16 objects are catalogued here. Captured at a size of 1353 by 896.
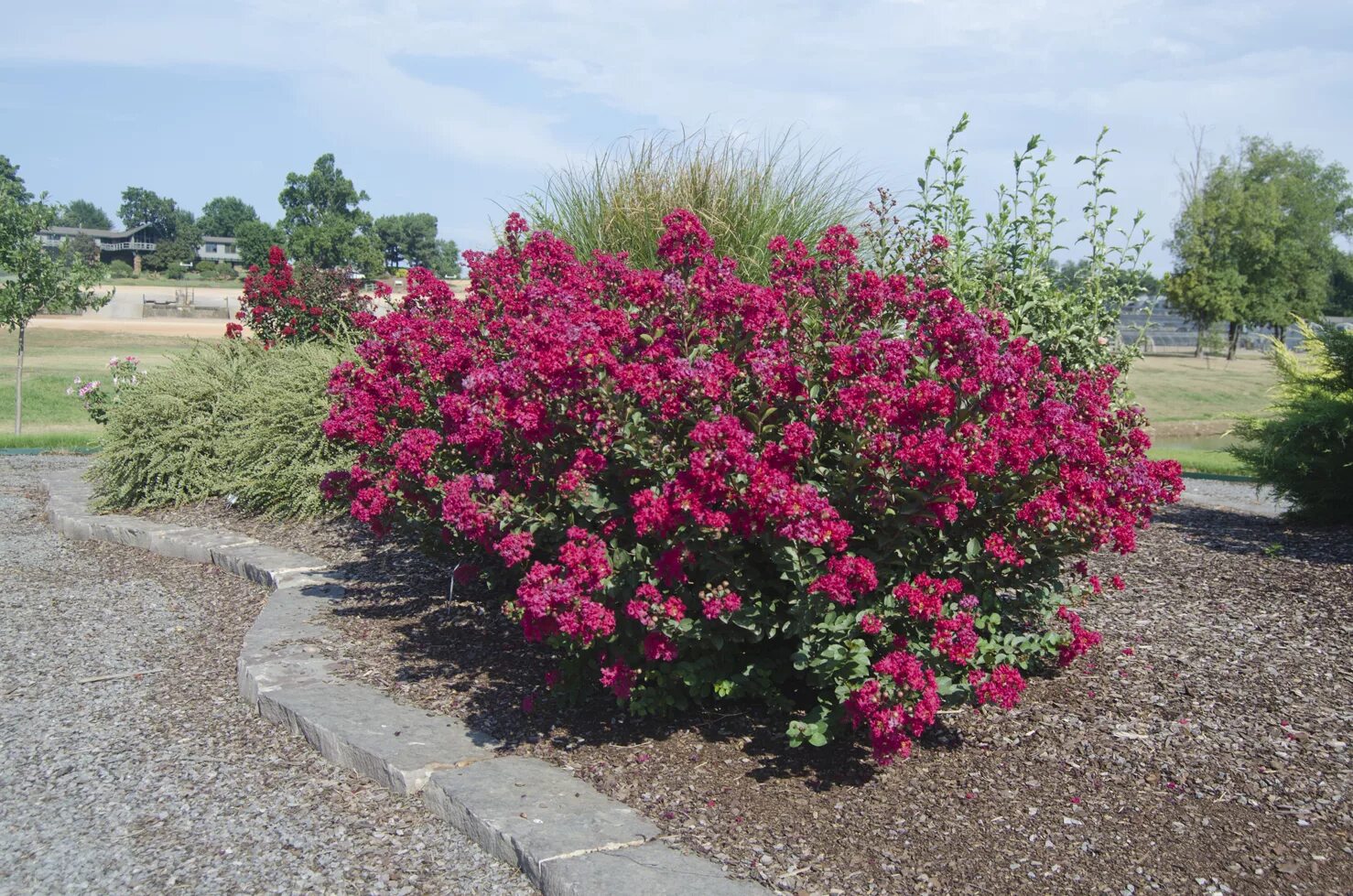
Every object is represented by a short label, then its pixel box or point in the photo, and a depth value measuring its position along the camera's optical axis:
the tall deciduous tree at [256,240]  88.19
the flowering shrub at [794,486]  2.98
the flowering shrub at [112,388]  10.16
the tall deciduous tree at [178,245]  94.50
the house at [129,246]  112.66
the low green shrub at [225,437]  7.46
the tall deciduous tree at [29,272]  16.20
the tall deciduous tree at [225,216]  123.44
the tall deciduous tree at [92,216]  134.25
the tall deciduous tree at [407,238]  106.81
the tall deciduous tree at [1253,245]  36.81
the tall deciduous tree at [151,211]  115.94
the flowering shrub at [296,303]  10.20
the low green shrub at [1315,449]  6.68
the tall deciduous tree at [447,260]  91.44
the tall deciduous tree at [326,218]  75.50
